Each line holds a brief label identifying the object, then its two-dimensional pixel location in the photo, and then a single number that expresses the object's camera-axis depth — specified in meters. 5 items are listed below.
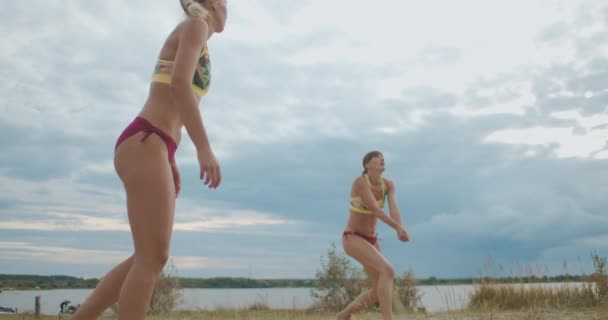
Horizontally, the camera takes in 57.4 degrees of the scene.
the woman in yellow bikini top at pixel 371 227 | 6.67
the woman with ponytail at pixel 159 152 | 2.71
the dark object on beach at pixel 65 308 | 13.30
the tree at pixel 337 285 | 15.83
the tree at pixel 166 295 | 15.32
